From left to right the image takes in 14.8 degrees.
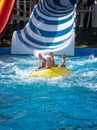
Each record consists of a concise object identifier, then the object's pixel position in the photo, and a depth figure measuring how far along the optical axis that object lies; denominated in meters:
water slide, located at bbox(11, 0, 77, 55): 13.57
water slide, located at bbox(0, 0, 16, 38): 12.20
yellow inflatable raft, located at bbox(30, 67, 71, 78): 9.38
